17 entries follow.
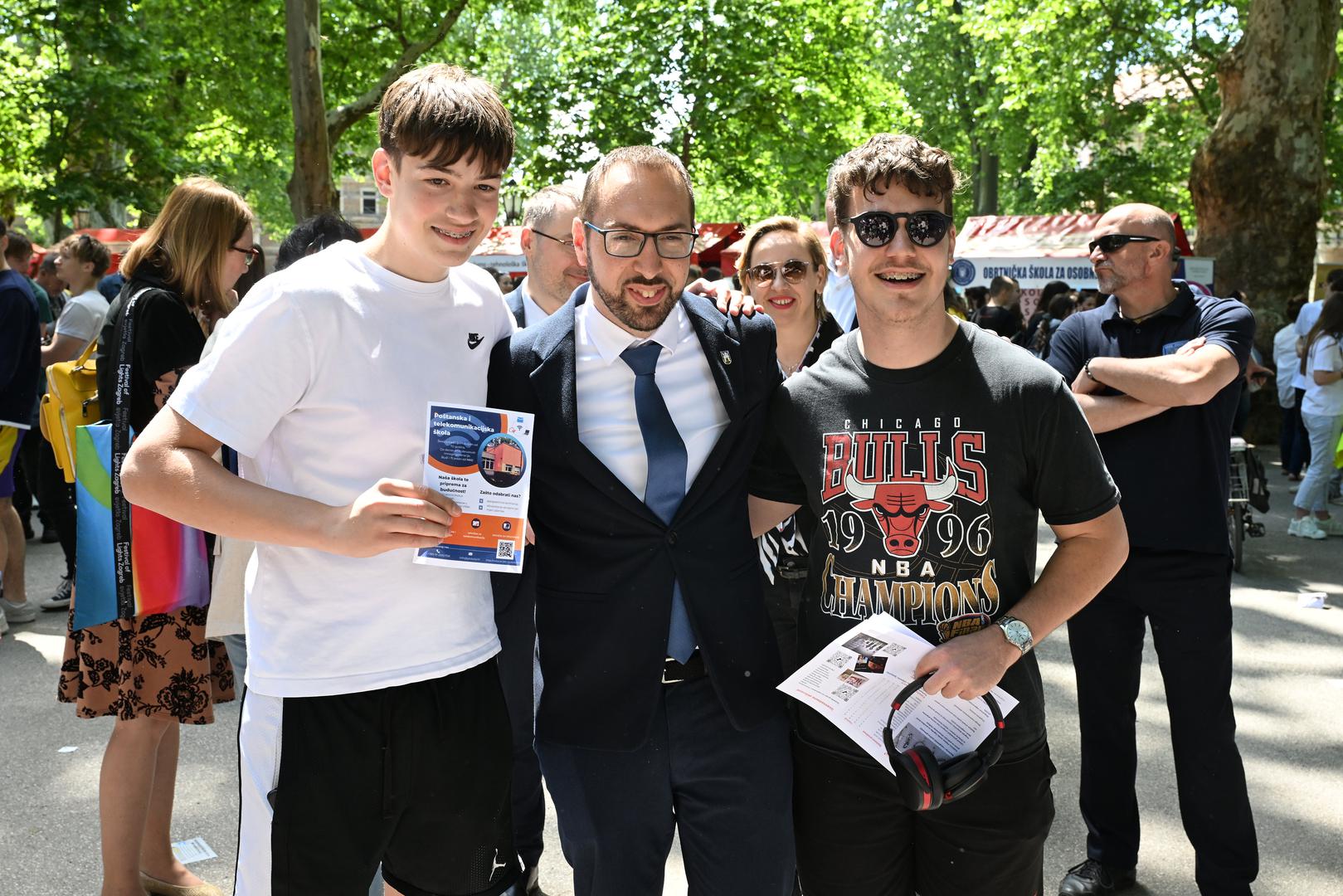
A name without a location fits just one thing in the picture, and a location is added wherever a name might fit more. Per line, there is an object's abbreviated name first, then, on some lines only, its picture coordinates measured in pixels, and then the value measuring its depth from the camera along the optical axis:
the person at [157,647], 3.38
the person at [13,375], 6.42
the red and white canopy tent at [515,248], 18.83
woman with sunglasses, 4.14
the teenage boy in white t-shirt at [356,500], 2.15
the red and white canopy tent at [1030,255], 18.61
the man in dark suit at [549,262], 4.51
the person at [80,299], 8.09
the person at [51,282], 11.48
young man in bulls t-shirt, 2.36
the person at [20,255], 8.59
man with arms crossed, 3.56
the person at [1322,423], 9.56
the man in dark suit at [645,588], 2.49
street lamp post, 21.45
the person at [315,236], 3.76
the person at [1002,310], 13.50
